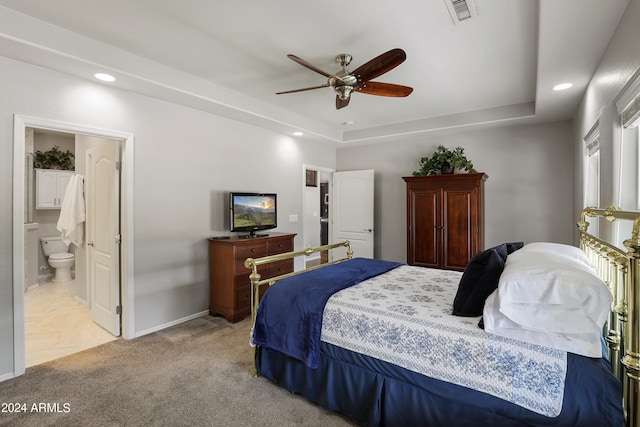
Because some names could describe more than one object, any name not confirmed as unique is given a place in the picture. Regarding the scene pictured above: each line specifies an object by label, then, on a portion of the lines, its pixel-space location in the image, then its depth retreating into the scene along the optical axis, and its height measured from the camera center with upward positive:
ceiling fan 2.30 +1.08
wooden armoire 4.32 -0.10
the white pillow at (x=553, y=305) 1.35 -0.41
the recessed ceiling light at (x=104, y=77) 2.80 +1.20
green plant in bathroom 5.53 +0.95
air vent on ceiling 2.09 +1.36
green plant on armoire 4.47 +0.69
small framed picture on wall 6.71 +0.72
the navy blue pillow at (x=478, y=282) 1.77 -0.40
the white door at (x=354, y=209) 5.56 +0.05
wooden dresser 3.62 -0.70
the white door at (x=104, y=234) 3.28 -0.22
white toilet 5.30 -0.72
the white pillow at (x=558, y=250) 1.78 -0.23
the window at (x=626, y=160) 1.90 +0.32
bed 1.35 -0.67
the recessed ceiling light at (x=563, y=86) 2.96 +1.17
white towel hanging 3.92 +0.01
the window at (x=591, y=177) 3.07 +0.34
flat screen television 4.00 +0.01
